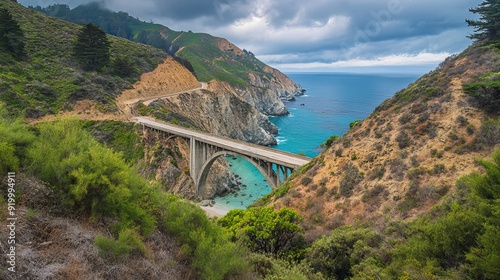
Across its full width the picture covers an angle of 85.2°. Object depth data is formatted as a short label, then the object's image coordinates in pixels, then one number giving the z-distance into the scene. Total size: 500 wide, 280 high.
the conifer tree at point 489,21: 25.97
